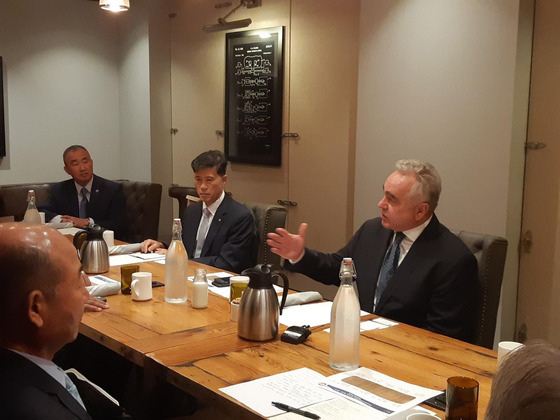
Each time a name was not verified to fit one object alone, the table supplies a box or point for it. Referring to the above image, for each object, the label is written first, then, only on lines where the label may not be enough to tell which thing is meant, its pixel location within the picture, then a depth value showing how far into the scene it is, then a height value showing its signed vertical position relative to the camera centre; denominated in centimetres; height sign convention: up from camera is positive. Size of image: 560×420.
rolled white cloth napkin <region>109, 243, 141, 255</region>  329 -62
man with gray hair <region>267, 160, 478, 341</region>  233 -50
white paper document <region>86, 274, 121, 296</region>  244 -62
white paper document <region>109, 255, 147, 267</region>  303 -64
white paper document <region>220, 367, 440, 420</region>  144 -64
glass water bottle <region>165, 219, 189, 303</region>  238 -55
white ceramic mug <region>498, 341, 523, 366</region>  168 -56
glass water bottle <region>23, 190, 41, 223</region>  360 -48
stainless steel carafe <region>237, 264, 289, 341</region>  191 -54
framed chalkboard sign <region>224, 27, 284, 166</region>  499 +31
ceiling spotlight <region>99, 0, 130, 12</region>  403 +82
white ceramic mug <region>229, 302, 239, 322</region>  214 -61
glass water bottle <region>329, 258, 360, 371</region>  171 -52
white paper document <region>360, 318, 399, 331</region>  210 -65
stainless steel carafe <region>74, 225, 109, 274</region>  279 -55
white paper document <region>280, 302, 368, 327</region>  214 -64
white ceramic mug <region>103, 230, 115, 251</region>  335 -57
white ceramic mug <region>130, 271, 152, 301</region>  238 -59
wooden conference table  164 -64
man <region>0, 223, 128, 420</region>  110 -36
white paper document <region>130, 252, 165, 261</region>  317 -64
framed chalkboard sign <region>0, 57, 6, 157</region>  562 +3
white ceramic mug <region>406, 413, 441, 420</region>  133 -59
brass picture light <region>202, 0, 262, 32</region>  513 +94
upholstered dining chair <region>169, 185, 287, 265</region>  345 -49
